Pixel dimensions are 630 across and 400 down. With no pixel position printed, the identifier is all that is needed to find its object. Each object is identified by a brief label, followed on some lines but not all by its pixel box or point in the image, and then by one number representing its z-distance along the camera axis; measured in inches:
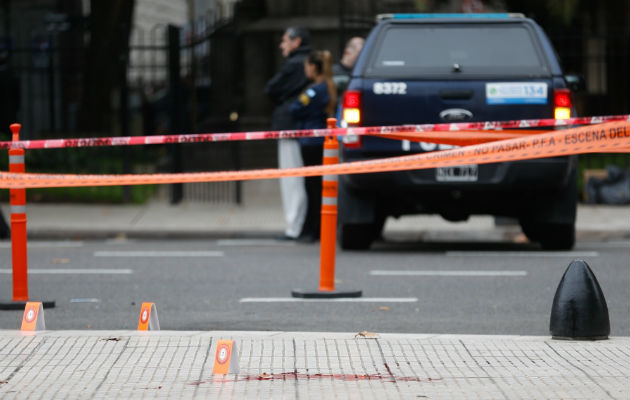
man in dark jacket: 968.9
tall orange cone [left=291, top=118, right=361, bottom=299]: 641.6
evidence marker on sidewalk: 433.1
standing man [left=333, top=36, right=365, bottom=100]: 998.4
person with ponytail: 948.0
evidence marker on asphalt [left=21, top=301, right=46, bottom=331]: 534.0
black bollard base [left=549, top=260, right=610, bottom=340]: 500.7
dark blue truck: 824.9
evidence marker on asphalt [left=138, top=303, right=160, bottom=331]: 530.6
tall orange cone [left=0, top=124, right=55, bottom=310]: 614.9
